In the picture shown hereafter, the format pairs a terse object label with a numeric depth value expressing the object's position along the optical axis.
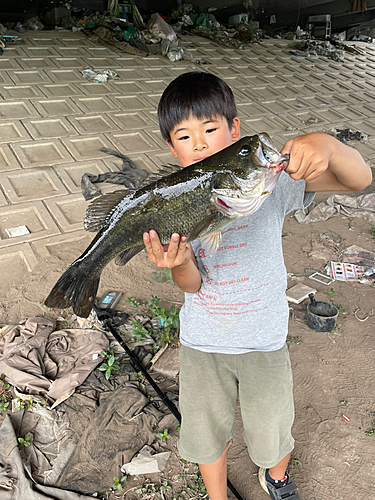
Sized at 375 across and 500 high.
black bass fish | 1.41
